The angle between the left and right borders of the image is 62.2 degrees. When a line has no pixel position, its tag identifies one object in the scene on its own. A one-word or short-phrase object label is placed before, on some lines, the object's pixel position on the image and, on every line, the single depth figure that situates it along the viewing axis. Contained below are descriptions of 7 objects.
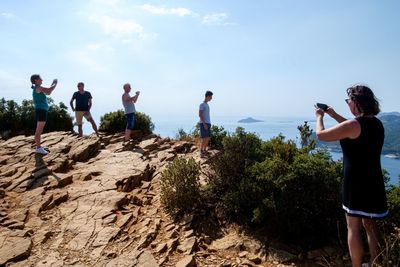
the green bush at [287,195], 5.62
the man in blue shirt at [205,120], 10.28
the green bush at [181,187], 6.98
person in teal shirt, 9.48
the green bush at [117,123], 14.66
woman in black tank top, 3.82
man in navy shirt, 12.88
